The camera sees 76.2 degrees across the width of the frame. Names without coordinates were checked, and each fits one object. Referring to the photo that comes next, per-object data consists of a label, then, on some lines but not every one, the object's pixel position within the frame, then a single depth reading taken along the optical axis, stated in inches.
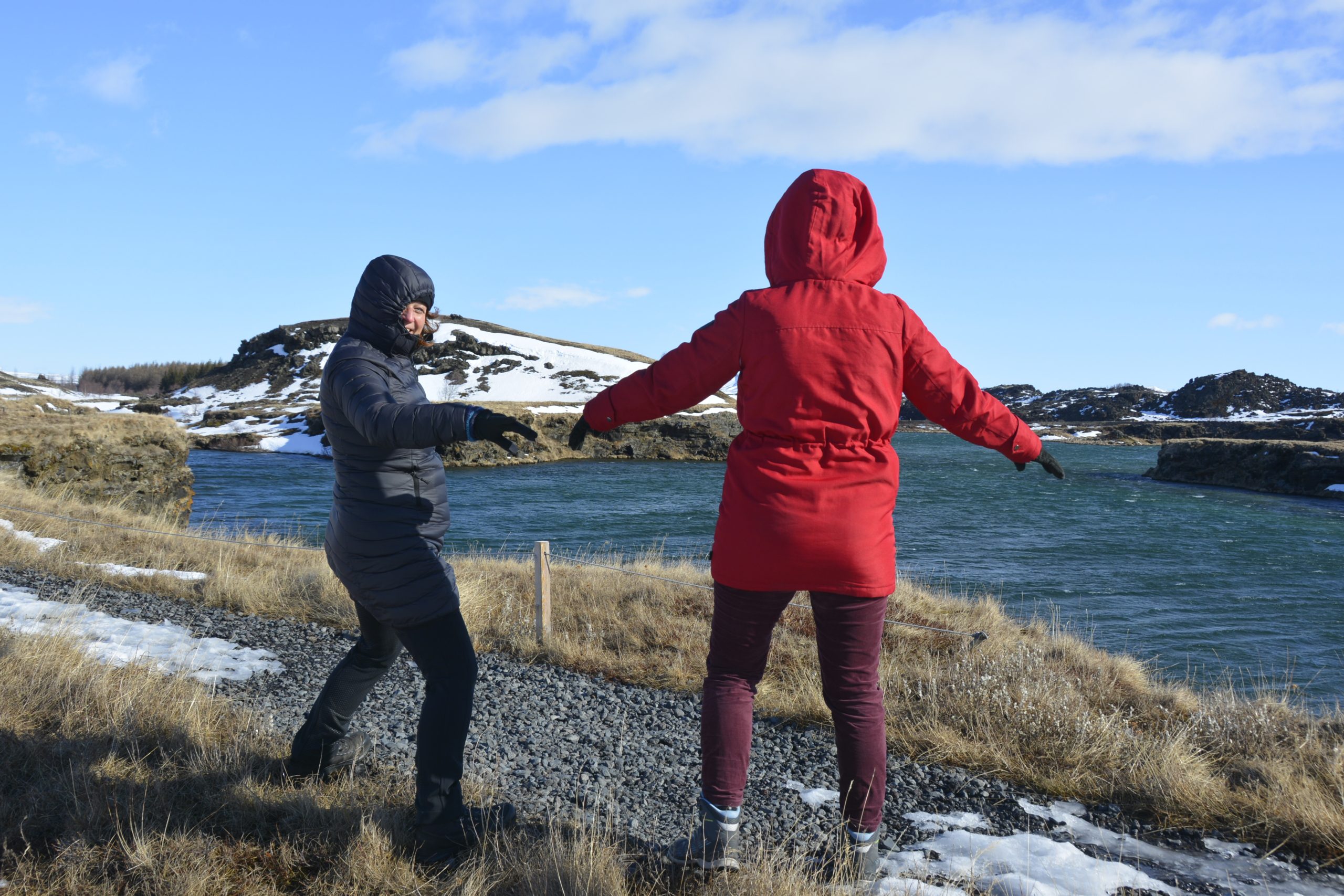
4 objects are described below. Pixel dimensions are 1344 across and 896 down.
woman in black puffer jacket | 103.7
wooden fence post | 255.0
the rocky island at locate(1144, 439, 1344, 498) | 1488.7
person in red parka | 94.3
